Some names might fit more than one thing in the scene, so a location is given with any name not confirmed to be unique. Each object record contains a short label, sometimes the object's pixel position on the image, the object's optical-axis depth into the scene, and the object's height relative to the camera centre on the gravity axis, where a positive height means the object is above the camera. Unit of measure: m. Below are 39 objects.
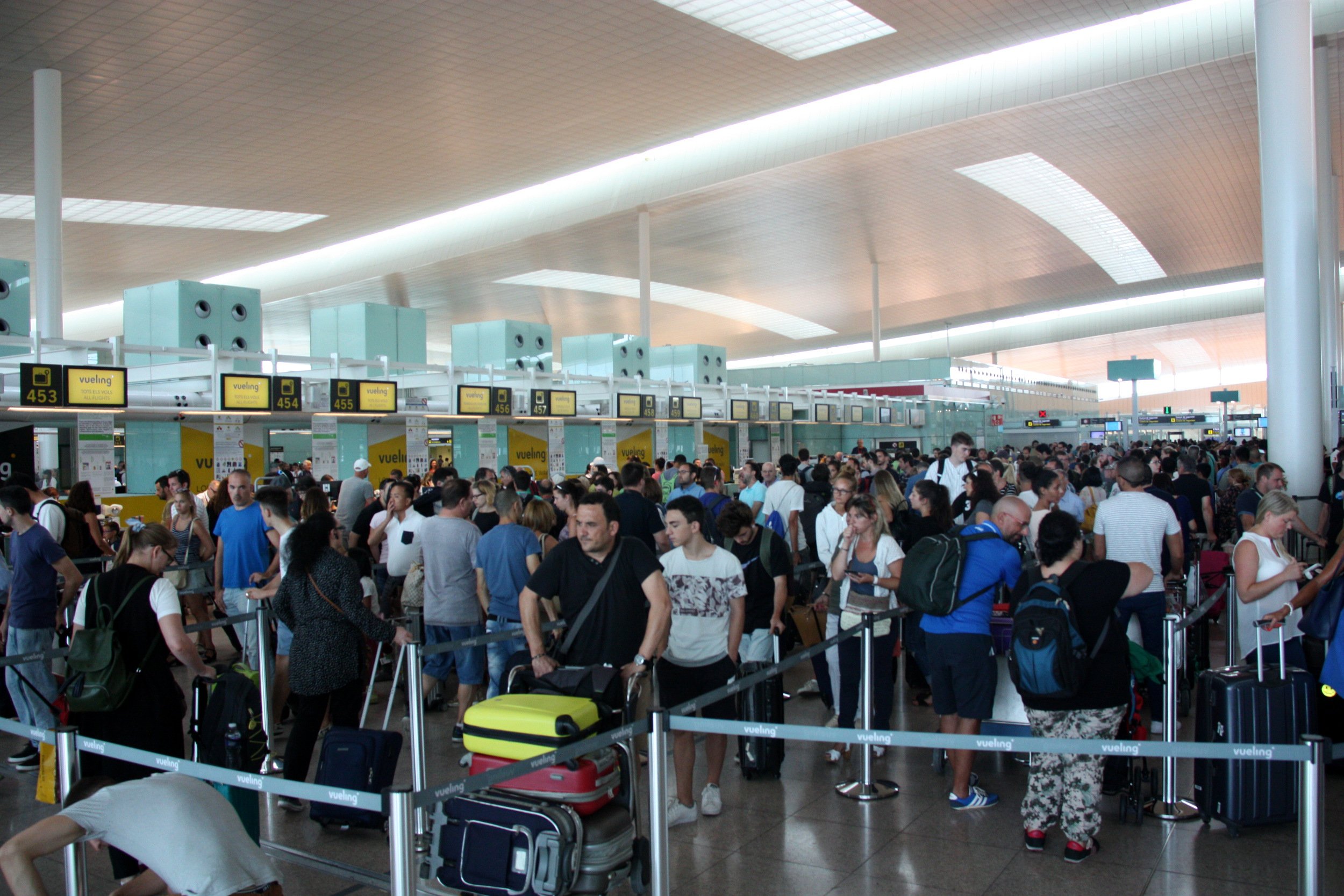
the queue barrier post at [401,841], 2.82 -1.14
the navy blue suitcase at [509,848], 3.44 -1.42
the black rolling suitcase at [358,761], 4.66 -1.49
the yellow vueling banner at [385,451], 12.77 -0.01
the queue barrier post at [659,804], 3.36 -1.25
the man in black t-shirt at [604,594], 4.47 -0.68
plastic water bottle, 4.23 -1.28
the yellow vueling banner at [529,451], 14.84 -0.04
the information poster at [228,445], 10.34 +0.08
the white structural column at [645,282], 23.04 +4.00
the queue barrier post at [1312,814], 3.01 -1.16
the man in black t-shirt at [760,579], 5.95 -0.81
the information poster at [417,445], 12.78 +0.07
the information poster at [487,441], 14.23 +0.11
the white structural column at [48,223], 12.82 +3.07
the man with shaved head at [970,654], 4.93 -1.07
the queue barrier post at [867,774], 5.23 -1.76
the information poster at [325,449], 11.63 +0.02
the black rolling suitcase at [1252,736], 4.50 -1.37
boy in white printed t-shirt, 4.91 -0.93
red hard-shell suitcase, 3.59 -1.24
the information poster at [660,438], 17.73 +0.16
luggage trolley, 3.45 -1.40
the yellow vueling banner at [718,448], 20.06 -0.04
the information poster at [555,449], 14.98 -0.02
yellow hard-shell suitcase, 3.70 -1.06
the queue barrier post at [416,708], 4.96 -1.31
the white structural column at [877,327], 34.31 +4.12
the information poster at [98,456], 8.98 -0.02
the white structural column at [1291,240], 9.91 +2.03
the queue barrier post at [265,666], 6.11 -1.36
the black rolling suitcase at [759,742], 5.58 -1.69
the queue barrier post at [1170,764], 4.82 -1.61
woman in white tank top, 5.20 -0.71
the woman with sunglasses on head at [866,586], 5.68 -0.84
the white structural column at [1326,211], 16.23 +3.99
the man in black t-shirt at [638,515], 7.17 -0.49
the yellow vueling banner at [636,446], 17.08 +0.02
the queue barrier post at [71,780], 3.47 -1.18
